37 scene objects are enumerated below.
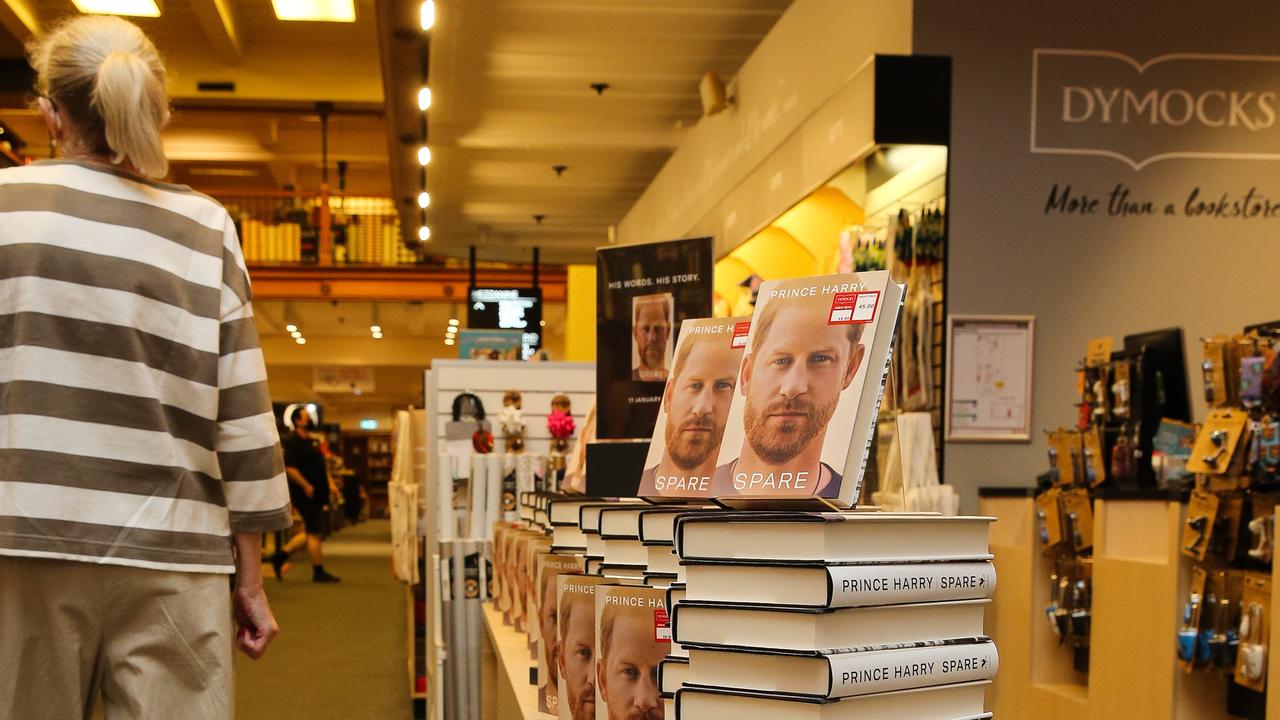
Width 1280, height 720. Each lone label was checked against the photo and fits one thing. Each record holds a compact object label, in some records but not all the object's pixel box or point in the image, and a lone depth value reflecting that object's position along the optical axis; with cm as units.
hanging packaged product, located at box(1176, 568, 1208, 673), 345
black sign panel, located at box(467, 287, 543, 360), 1385
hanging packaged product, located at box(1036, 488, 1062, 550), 432
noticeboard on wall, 462
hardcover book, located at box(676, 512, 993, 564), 122
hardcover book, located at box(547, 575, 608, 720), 169
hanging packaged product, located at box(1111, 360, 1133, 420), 418
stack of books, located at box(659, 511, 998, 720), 120
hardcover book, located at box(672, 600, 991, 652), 121
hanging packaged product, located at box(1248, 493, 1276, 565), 330
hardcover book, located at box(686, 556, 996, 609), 120
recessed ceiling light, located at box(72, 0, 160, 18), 893
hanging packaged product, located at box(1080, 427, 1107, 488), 420
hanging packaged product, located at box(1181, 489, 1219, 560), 342
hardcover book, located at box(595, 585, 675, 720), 151
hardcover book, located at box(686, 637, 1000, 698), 119
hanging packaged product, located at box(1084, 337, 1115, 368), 424
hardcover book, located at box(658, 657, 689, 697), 134
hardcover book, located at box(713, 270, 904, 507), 133
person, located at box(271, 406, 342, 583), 1242
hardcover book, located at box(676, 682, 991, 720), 120
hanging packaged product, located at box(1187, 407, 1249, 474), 337
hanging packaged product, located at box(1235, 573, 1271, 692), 324
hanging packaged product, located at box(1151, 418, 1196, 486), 395
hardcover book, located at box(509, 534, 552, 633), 254
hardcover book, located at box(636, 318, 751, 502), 158
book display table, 211
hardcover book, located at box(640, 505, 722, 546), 149
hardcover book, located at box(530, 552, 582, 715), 191
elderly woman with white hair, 170
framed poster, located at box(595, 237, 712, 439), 254
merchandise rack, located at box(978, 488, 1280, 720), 358
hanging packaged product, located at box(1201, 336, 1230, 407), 357
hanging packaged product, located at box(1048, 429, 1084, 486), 431
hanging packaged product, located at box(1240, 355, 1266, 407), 338
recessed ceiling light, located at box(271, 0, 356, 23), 1045
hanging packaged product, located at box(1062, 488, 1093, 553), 424
